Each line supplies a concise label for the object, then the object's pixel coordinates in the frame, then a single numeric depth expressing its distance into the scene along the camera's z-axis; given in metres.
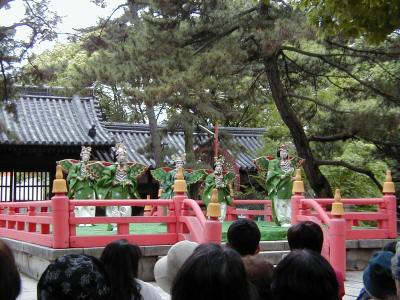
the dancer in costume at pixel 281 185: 12.16
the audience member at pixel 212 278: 2.09
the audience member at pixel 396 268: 2.49
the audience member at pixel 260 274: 3.30
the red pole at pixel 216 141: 14.99
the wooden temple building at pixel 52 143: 16.33
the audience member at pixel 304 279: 2.32
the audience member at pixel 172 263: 3.02
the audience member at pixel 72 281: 2.11
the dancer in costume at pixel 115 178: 11.74
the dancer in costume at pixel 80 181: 11.79
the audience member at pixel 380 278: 2.85
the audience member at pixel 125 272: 3.12
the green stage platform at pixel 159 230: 10.42
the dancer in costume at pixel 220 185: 12.23
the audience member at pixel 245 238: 3.74
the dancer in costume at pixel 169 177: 12.89
